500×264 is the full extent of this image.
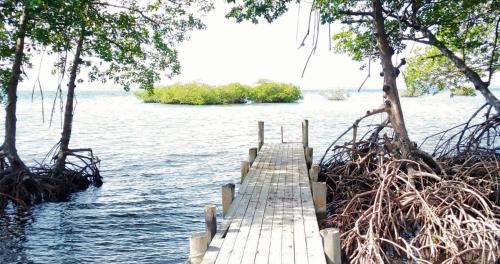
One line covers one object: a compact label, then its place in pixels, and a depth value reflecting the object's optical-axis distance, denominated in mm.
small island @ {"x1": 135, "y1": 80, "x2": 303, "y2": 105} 83688
